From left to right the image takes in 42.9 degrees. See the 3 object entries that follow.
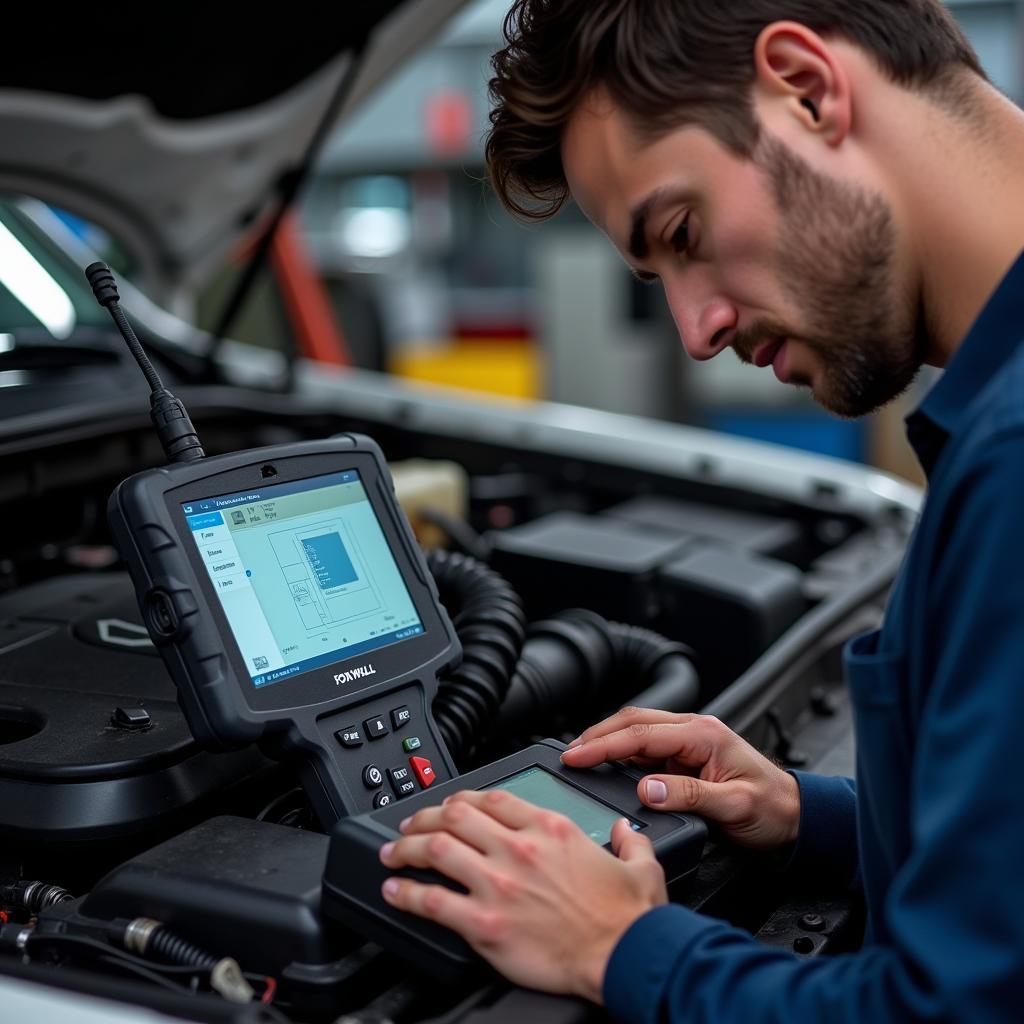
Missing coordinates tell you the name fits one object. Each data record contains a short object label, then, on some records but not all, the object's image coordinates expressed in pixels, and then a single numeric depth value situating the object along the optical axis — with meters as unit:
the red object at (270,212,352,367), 3.55
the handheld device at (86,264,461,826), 1.07
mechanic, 0.80
